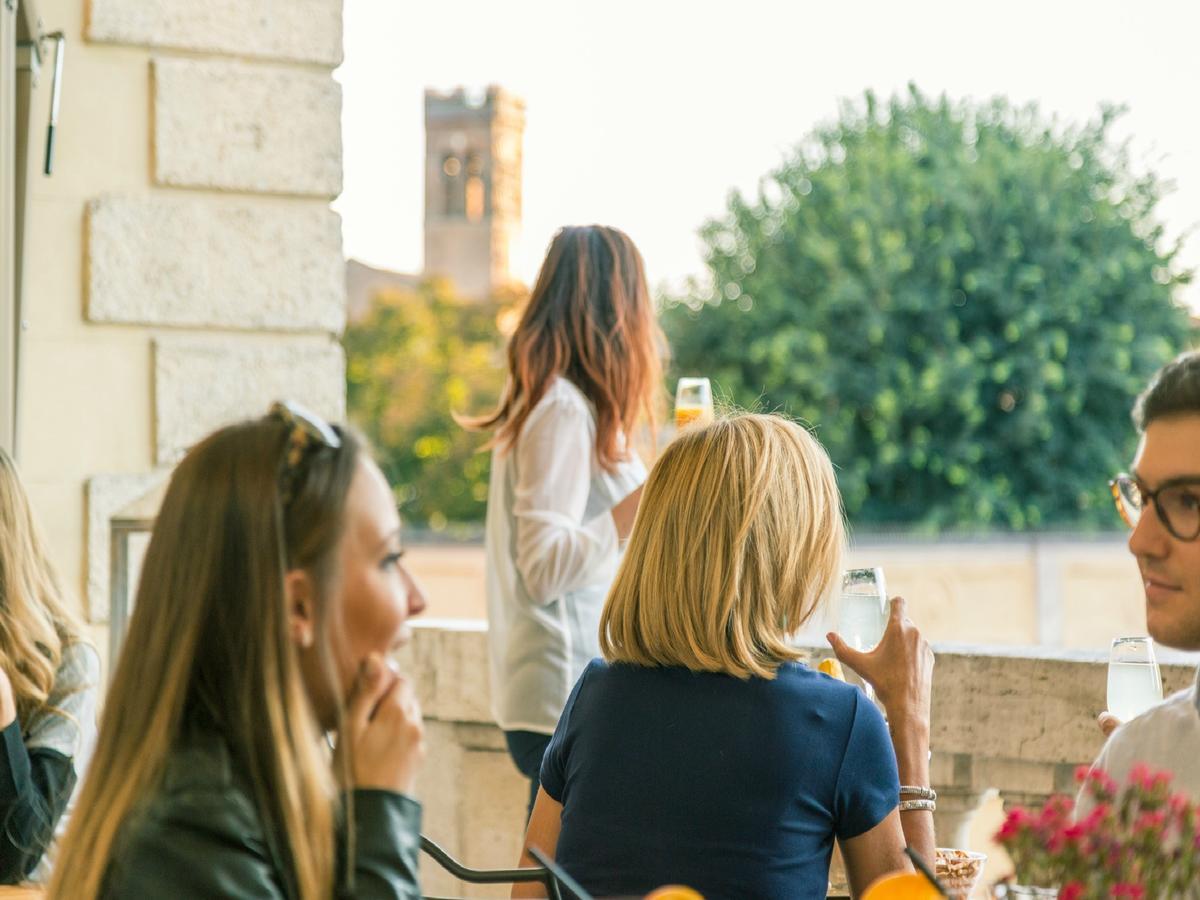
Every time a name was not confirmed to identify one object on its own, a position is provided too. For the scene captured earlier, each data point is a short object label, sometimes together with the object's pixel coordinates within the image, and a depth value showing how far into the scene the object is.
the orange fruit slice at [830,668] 4.86
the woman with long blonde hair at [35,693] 5.53
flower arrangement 2.51
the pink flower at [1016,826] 2.57
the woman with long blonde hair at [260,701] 3.09
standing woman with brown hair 6.96
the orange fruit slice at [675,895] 2.69
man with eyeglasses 3.91
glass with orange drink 6.04
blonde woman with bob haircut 4.30
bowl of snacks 4.36
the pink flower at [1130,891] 2.46
